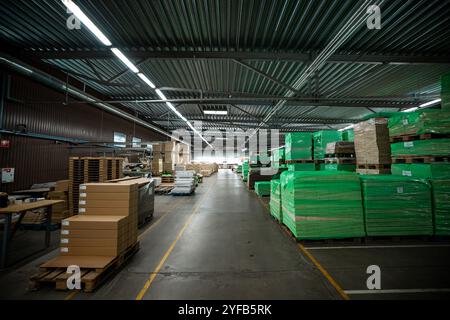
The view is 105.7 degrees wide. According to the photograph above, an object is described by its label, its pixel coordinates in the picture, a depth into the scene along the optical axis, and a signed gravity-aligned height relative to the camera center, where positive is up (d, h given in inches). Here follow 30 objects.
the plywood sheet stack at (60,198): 208.7 -42.8
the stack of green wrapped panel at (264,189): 382.3 -51.9
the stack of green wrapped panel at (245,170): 662.2 -15.8
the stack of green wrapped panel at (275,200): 201.8 -43.5
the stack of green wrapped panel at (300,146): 300.7 +35.2
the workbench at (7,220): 121.7 -39.0
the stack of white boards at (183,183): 396.8 -39.7
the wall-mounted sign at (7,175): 245.1 -12.8
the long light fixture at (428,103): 294.2 +113.4
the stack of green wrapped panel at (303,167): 295.6 -1.9
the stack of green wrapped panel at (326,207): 151.8 -36.6
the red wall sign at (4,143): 244.2 +33.2
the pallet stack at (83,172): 233.5 -8.5
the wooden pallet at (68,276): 99.0 -65.9
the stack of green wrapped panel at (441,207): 155.6 -37.7
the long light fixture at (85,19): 142.2 +132.8
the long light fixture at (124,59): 193.7 +128.4
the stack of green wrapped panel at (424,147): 155.3 +17.7
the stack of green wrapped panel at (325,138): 284.5 +46.5
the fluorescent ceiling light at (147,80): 240.0 +128.8
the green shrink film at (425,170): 157.6 -4.1
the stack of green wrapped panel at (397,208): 154.9 -38.4
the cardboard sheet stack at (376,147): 194.9 +22.6
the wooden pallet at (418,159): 157.8 +6.8
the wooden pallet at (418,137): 158.2 +28.4
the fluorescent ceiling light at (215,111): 389.1 +125.1
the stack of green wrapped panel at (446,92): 156.6 +67.7
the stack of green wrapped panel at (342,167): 248.1 -1.7
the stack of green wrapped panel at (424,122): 157.2 +42.0
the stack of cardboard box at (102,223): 117.8 -40.4
